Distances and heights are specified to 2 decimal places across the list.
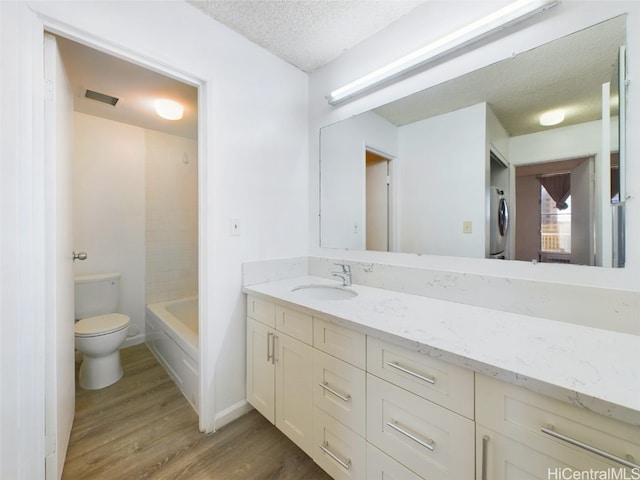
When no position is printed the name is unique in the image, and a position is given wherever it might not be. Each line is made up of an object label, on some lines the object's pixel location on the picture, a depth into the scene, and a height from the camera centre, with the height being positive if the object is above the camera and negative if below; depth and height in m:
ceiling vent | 1.91 +1.05
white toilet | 1.88 -0.66
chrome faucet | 1.66 -0.22
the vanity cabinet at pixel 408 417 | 0.63 -0.54
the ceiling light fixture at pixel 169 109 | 2.02 +1.00
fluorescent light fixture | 1.07 +0.92
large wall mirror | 0.99 +0.36
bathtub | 1.74 -0.79
